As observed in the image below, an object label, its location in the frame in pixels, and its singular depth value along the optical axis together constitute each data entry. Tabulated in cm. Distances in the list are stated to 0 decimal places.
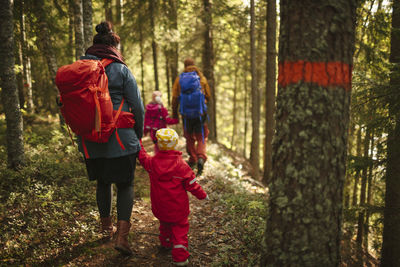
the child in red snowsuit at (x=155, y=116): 793
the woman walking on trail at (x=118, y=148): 340
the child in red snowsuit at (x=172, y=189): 354
